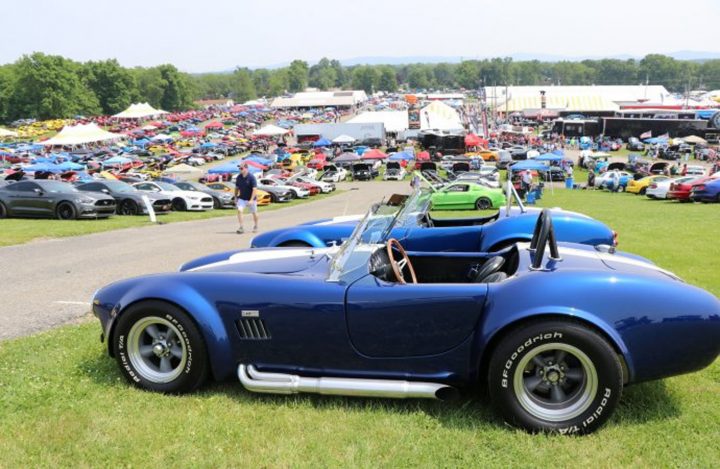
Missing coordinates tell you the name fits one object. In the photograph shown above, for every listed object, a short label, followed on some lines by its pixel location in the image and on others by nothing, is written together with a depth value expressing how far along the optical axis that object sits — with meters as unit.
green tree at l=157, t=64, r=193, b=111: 167.88
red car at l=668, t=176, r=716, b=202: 24.49
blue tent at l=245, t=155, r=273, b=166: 49.85
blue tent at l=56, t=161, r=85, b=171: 42.25
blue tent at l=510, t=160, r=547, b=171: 34.41
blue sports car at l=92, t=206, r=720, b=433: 3.66
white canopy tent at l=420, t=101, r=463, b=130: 79.51
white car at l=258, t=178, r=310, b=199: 32.57
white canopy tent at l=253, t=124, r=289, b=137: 76.13
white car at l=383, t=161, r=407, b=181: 46.88
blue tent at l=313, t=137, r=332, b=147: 66.06
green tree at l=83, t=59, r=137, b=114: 144.50
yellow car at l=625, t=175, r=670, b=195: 32.22
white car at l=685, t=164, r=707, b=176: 39.99
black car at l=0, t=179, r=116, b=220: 18.28
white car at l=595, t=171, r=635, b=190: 36.72
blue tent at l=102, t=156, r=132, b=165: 48.79
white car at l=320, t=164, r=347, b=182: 46.03
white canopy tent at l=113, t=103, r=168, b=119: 71.25
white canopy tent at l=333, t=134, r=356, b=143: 67.81
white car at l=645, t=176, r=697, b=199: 27.58
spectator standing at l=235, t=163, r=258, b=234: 14.76
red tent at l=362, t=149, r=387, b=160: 52.28
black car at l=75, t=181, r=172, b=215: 20.94
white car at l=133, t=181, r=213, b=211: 24.30
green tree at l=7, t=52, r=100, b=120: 123.94
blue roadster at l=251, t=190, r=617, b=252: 6.75
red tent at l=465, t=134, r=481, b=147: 62.44
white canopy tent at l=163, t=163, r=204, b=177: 44.69
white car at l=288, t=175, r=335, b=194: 36.53
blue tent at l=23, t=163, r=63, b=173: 39.81
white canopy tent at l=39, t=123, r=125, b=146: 44.28
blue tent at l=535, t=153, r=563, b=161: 44.16
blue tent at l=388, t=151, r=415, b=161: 52.46
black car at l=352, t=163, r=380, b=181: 48.59
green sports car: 23.23
